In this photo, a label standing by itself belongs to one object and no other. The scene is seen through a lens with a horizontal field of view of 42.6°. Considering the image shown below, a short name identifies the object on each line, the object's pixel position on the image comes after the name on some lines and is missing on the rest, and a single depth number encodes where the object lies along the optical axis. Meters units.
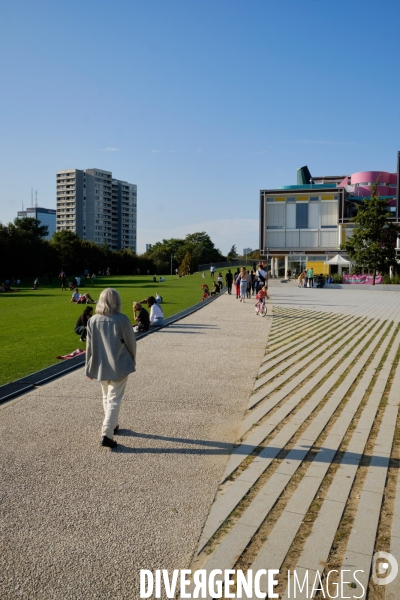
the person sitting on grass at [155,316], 15.13
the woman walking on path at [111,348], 5.51
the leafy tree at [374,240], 42.75
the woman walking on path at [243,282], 25.31
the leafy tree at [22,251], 57.97
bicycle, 19.16
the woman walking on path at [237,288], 26.86
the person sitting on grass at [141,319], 13.95
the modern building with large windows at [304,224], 62.59
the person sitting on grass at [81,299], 25.08
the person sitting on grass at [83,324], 12.52
